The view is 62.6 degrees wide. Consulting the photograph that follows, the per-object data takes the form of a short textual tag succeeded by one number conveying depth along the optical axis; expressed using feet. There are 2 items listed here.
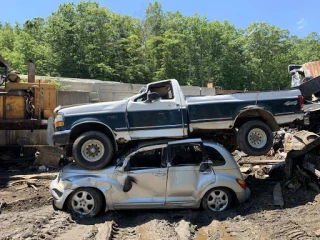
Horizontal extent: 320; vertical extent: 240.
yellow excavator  29.74
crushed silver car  16.36
